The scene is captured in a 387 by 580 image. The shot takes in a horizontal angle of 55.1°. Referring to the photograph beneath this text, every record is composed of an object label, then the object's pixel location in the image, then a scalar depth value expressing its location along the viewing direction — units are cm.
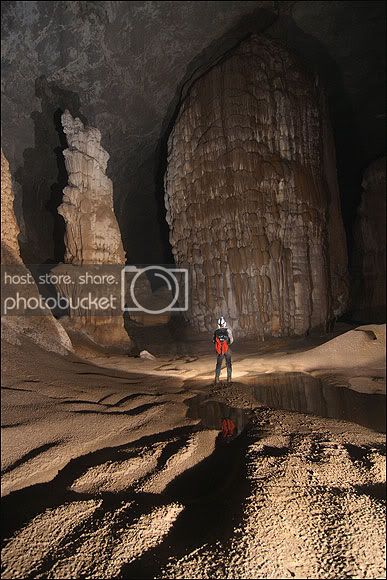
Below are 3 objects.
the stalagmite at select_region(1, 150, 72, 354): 448
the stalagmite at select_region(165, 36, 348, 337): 1009
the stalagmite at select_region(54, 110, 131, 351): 862
